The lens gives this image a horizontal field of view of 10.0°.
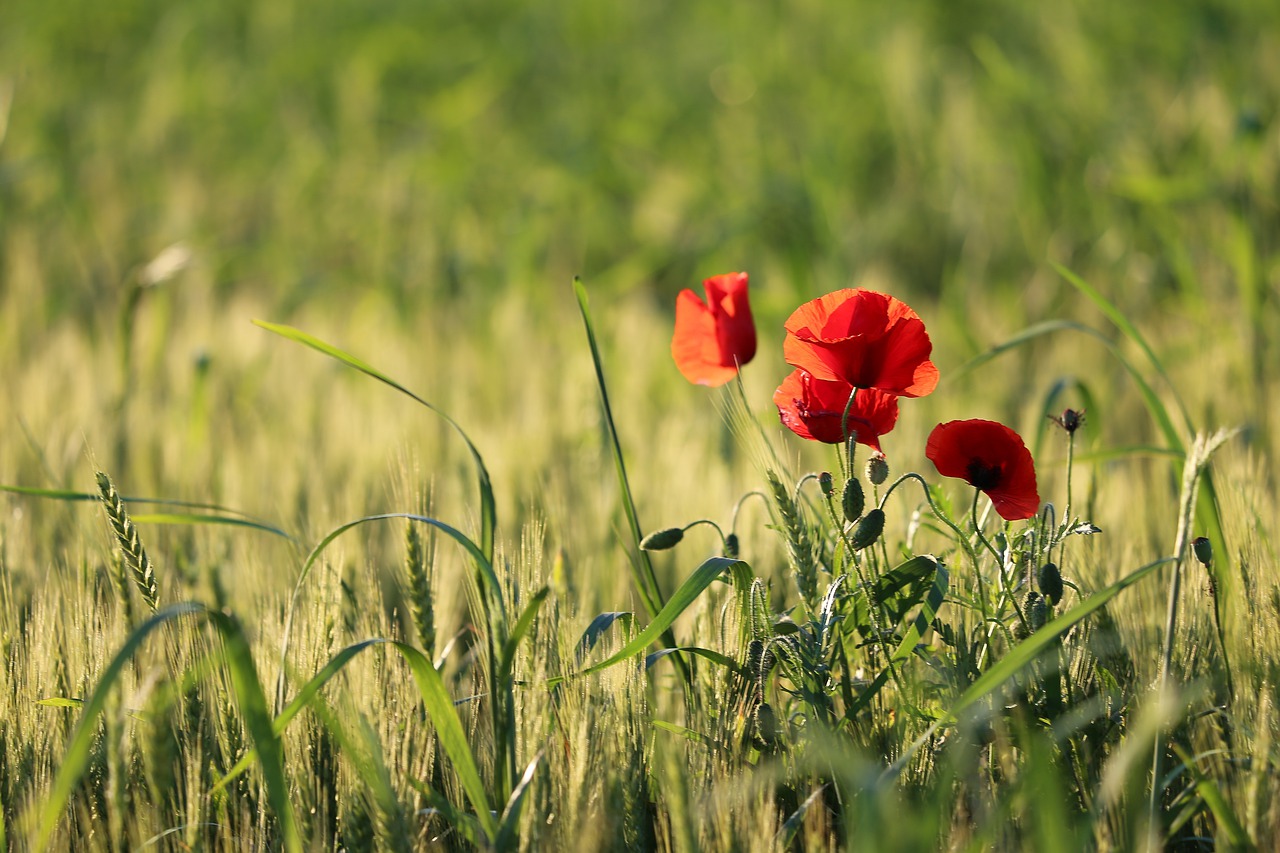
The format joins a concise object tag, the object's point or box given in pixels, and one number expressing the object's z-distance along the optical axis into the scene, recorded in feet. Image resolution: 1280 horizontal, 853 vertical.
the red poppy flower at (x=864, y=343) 11.30
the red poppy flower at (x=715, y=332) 11.54
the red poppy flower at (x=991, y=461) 11.28
